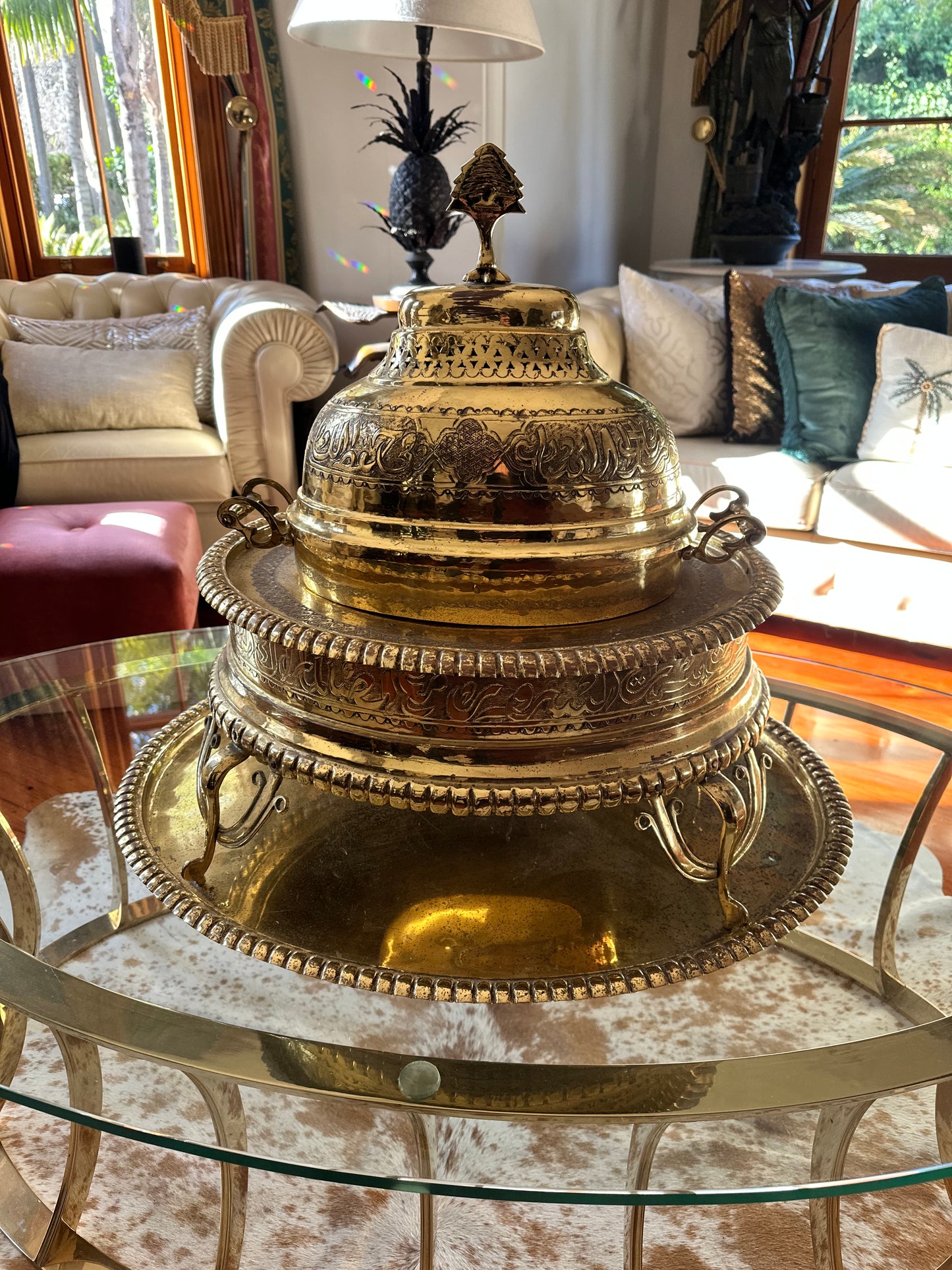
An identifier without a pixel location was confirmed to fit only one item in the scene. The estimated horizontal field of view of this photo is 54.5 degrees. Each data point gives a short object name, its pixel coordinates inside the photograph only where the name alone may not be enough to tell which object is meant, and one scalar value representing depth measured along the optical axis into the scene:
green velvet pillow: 1.90
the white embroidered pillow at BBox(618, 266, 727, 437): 2.05
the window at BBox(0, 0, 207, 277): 2.65
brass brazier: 0.47
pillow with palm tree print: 1.79
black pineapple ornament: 1.98
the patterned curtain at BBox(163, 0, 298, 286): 2.64
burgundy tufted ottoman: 1.44
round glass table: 0.41
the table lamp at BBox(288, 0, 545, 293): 1.39
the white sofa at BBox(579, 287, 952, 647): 1.75
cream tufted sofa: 2.00
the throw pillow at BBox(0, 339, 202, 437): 2.11
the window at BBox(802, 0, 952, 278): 2.59
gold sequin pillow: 1.99
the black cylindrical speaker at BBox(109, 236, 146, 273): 2.69
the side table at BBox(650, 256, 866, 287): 2.28
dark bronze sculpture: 2.37
